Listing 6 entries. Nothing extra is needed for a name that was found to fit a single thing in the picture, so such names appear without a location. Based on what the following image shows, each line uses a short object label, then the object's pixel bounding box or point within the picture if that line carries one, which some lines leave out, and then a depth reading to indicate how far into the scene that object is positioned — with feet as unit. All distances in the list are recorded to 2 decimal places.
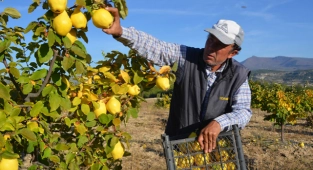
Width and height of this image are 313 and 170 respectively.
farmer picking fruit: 7.06
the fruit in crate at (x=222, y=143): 6.15
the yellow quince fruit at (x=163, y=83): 6.21
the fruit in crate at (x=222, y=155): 6.17
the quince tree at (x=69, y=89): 4.49
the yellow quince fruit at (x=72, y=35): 4.67
